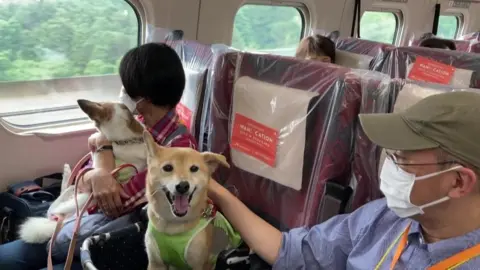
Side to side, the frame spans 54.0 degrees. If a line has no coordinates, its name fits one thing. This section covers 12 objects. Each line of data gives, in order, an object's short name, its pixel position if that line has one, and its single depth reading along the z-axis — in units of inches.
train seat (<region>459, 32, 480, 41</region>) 209.5
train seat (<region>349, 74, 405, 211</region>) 59.1
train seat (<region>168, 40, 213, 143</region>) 87.0
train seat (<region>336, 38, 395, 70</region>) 118.4
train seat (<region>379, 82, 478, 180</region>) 57.7
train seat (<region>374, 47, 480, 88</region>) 97.3
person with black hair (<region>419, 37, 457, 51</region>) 147.3
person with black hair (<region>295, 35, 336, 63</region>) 120.3
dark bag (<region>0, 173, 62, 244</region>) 88.6
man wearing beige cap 42.2
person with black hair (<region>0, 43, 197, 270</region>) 67.8
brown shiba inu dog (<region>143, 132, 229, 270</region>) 52.2
